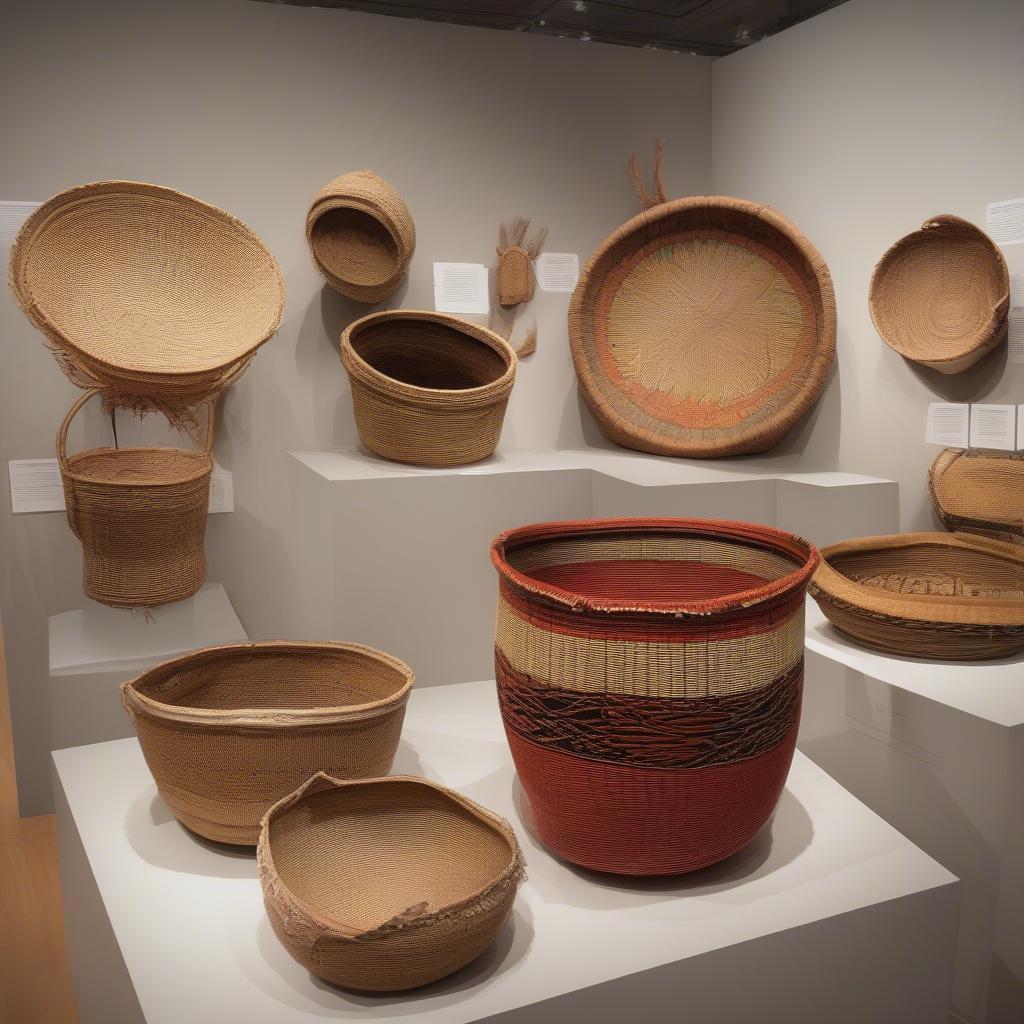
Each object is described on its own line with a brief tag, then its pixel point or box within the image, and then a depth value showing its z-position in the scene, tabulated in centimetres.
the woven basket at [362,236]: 266
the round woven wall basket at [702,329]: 282
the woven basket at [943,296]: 234
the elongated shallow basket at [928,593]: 182
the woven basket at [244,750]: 132
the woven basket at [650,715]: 116
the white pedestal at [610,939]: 109
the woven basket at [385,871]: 106
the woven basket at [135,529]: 230
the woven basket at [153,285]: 225
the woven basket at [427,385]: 246
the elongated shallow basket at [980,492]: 236
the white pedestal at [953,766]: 154
